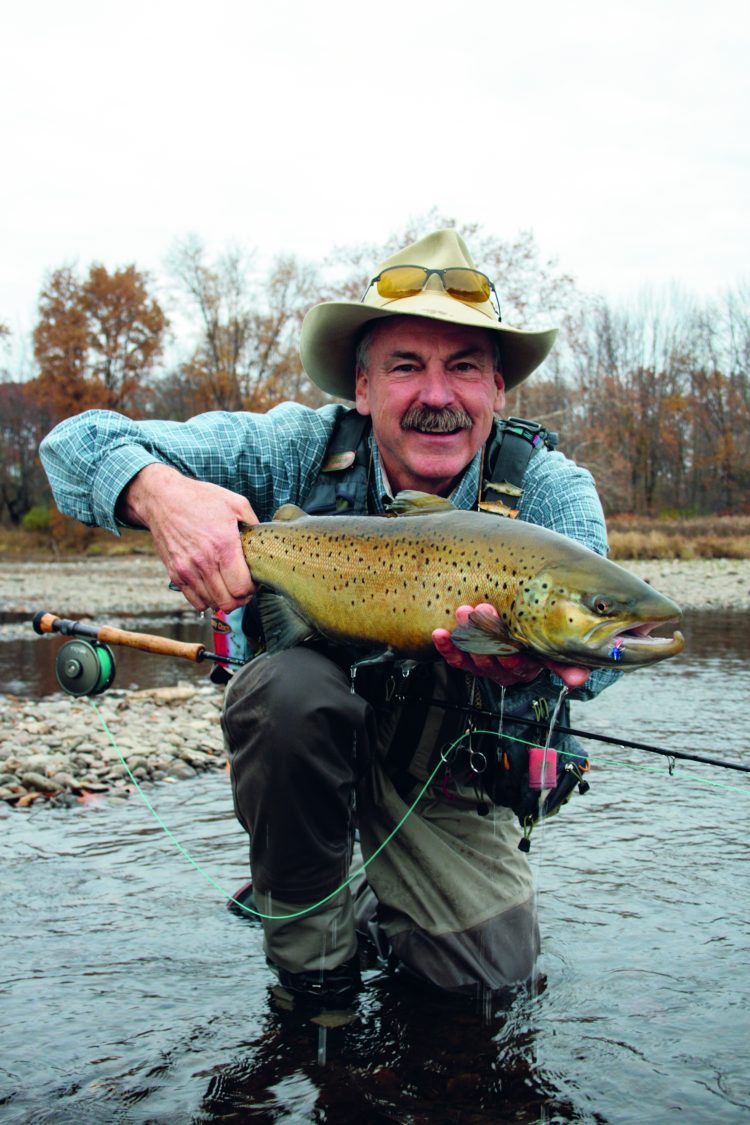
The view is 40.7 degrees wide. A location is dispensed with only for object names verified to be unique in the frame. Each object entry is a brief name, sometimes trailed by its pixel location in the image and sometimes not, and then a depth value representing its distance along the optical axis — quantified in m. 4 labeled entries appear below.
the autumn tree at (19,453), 46.50
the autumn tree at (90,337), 38.12
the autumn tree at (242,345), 40.56
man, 2.55
